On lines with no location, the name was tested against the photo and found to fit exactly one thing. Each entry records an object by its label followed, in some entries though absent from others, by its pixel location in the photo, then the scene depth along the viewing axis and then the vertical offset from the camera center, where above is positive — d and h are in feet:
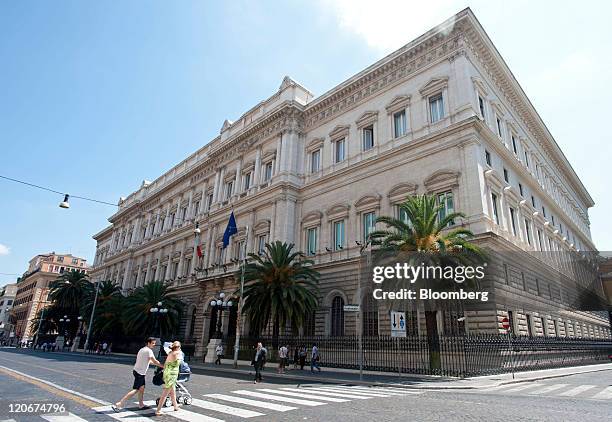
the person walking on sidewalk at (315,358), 63.27 -3.27
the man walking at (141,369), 25.66 -2.48
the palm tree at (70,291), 165.07 +15.36
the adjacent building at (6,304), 332.66 +19.67
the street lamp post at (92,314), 128.67 +4.68
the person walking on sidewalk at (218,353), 79.69 -3.88
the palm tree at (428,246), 54.24 +13.57
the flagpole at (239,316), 69.80 +3.41
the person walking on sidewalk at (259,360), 47.67 -3.10
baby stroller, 26.96 -3.35
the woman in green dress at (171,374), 24.54 -2.65
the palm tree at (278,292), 71.67 +8.08
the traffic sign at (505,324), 49.99 +2.69
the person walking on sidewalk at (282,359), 61.00 -3.49
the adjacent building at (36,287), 274.16 +28.67
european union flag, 87.30 +23.01
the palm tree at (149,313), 108.47 +4.78
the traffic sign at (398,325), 50.80 +2.08
